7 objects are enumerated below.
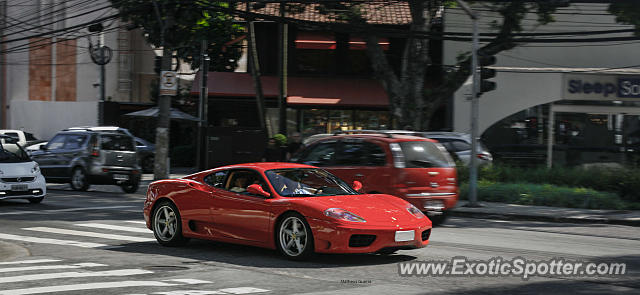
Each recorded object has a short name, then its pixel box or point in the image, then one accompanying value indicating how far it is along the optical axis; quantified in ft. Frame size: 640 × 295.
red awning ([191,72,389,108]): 110.01
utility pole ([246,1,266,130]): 105.50
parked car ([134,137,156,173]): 106.42
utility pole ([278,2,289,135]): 99.91
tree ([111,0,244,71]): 80.23
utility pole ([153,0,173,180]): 80.38
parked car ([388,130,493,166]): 78.69
